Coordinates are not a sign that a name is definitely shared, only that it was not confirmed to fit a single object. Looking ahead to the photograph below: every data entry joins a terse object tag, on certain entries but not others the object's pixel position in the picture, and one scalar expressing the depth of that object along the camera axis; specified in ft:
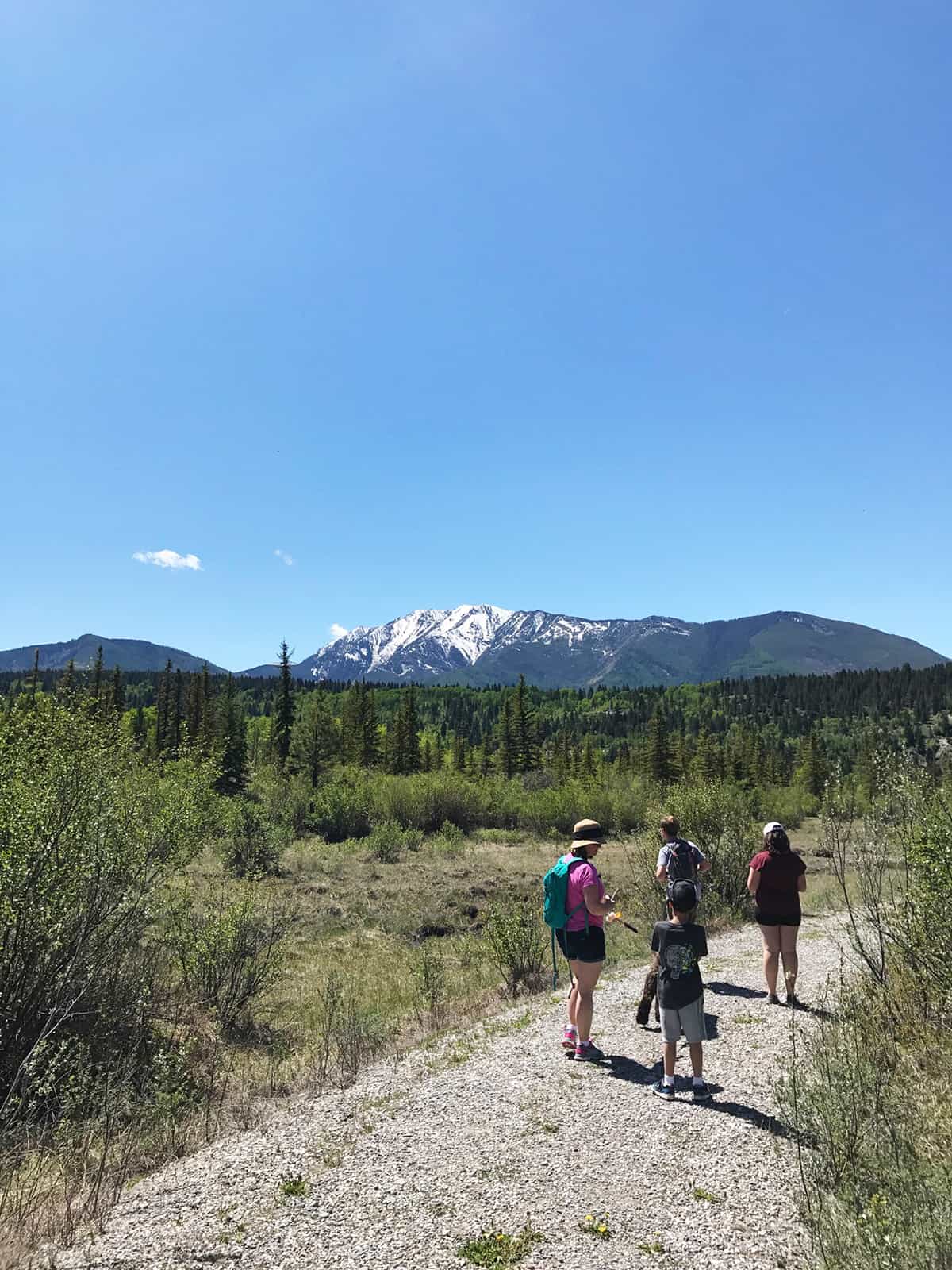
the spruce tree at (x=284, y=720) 192.04
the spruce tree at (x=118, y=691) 216.62
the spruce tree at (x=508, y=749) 232.94
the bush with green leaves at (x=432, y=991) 30.22
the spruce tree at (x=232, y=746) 156.56
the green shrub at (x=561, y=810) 150.10
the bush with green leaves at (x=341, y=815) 130.00
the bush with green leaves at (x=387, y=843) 108.17
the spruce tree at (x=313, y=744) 165.99
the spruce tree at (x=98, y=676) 205.85
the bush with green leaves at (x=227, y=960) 33.58
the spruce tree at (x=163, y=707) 241.35
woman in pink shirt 21.36
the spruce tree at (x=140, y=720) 281.19
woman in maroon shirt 25.49
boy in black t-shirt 18.85
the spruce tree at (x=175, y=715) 237.25
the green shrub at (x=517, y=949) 34.40
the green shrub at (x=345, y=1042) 23.99
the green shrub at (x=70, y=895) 22.16
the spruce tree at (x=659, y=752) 227.40
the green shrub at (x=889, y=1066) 11.62
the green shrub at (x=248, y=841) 83.25
